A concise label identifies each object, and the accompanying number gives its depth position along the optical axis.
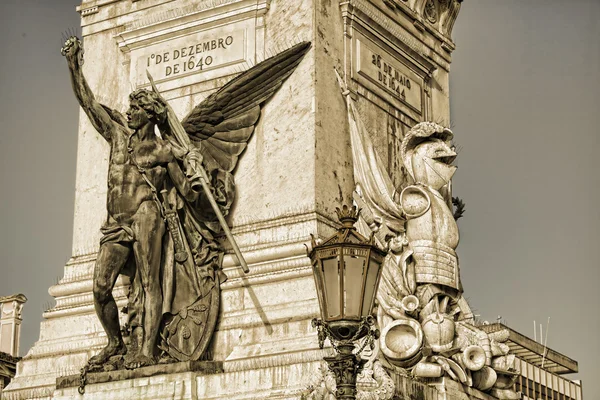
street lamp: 15.88
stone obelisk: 22.06
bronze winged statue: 22.55
